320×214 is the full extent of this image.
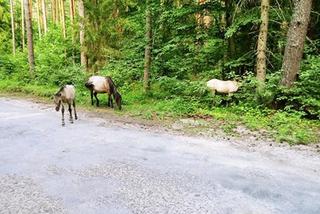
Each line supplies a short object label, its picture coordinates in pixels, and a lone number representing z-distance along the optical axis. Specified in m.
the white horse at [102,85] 12.19
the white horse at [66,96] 10.20
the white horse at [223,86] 11.61
